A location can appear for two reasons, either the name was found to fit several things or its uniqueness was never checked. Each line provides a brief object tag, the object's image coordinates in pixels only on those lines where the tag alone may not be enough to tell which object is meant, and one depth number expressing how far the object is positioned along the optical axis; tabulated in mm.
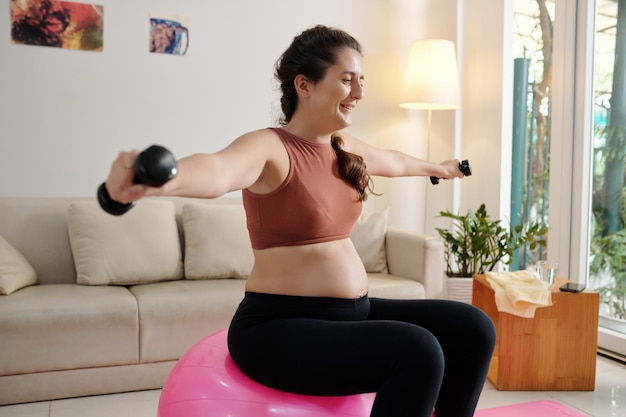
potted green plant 3408
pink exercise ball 1396
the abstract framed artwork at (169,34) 3596
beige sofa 2521
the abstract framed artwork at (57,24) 3316
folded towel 2643
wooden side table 2689
